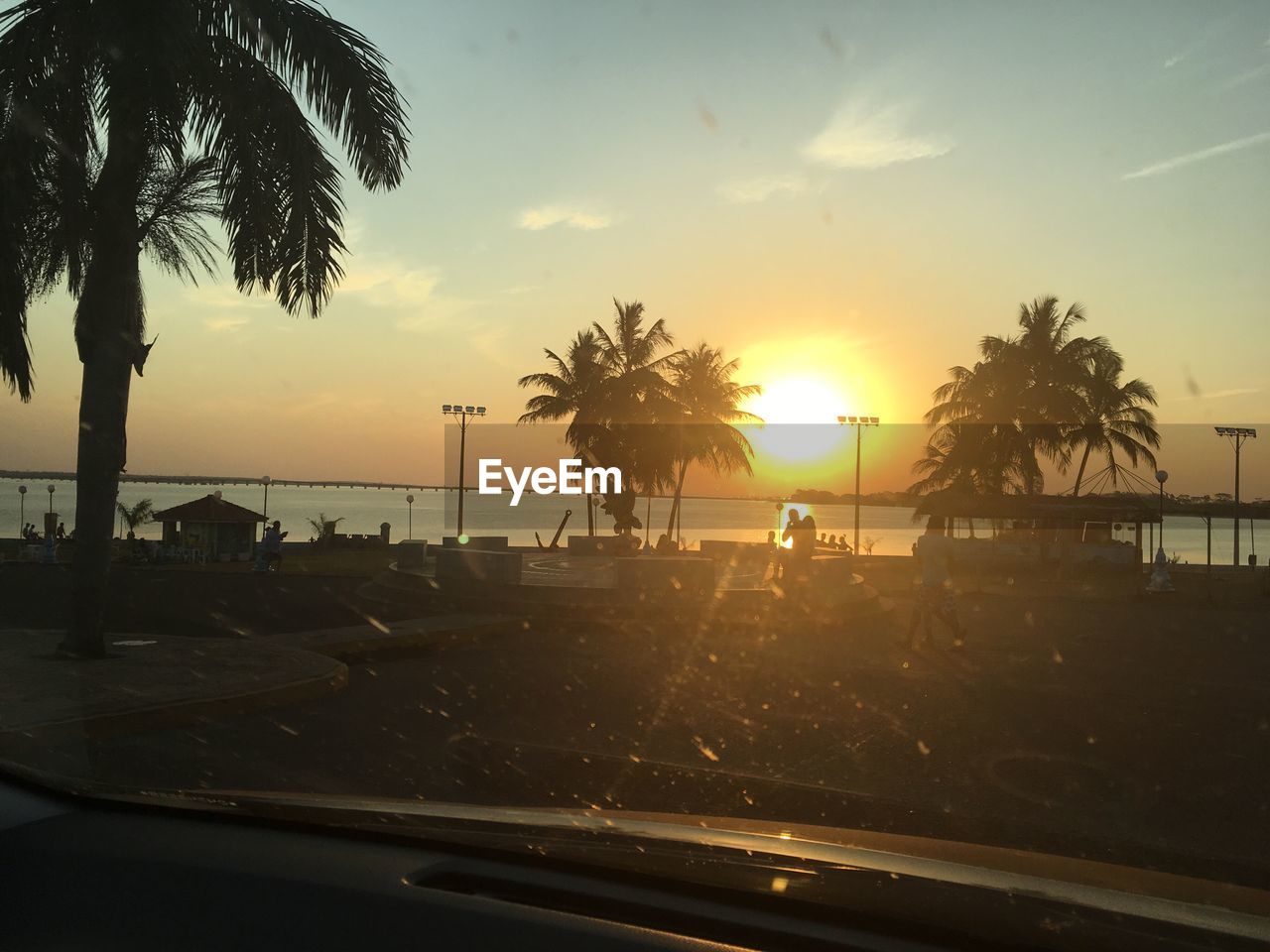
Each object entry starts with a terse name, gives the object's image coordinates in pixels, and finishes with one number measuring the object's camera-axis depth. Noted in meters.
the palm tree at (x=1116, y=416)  47.09
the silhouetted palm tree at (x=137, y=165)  9.62
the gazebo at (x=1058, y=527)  42.47
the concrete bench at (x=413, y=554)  24.52
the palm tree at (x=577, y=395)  45.06
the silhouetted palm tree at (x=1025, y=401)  43.75
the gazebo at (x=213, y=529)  41.09
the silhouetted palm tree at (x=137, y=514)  54.40
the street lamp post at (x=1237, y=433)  55.38
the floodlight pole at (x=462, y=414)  46.78
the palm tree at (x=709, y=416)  49.34
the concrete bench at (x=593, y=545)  36.50
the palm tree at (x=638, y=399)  45.16
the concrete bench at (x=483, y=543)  30.27
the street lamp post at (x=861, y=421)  55.92
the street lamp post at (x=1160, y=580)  28.72
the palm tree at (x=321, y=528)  53.81
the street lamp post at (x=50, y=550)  34.00
